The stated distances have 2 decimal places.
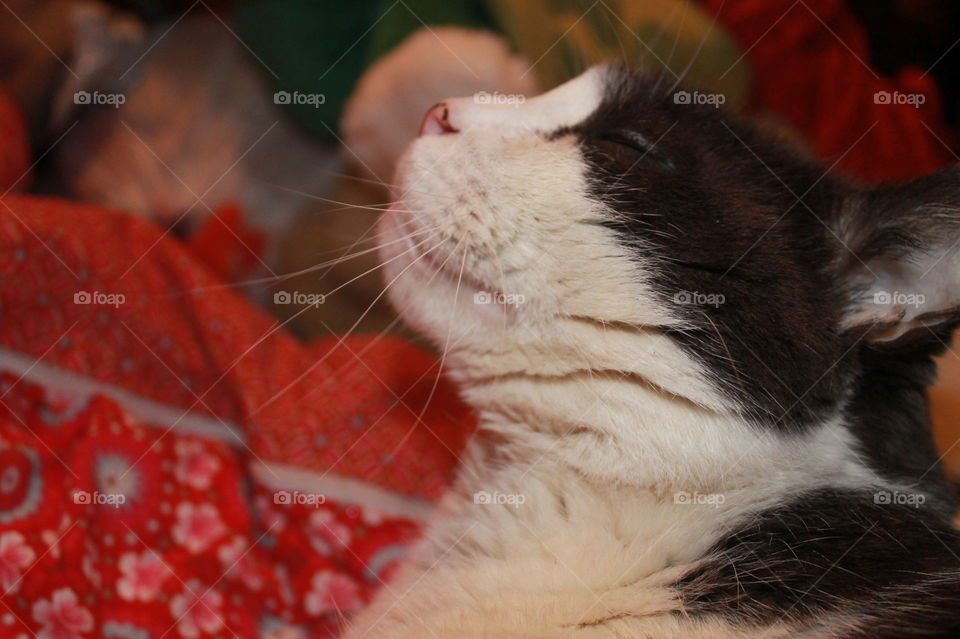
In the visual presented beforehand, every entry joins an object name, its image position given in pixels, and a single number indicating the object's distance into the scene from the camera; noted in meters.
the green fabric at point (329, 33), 0.57
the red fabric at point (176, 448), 0.45
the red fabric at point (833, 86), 0.50
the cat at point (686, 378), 0.38
